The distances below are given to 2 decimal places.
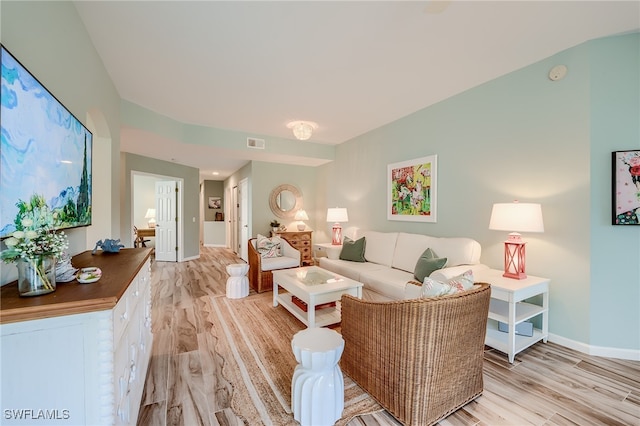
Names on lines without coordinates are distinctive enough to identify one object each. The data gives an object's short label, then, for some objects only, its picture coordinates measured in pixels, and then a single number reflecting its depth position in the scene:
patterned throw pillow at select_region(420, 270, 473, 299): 1.56
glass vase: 0.95
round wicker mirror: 5.74
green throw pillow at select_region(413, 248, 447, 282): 2.74
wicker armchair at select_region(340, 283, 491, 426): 1.42
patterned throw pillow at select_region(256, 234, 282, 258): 4.16
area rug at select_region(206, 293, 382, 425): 1.64
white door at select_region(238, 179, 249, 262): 5.91
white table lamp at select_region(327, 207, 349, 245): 4.80
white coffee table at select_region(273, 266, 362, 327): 2.60
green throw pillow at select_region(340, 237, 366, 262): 3.97
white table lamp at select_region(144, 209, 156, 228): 8.20
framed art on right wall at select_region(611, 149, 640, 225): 2.11
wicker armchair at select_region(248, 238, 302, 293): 3.96
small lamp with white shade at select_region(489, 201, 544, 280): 2.25
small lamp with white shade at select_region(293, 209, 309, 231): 5.71
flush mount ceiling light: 3.86
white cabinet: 0.86
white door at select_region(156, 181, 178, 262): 6.36
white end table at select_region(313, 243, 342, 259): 4.28
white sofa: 2.78
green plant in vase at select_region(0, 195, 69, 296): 0.93
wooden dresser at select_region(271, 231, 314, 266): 5.16
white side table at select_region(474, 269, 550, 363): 2.15
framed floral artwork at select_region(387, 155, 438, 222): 3.52
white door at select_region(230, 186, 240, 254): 7.24
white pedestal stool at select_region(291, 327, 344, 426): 1.47
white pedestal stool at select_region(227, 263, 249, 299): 3.71
